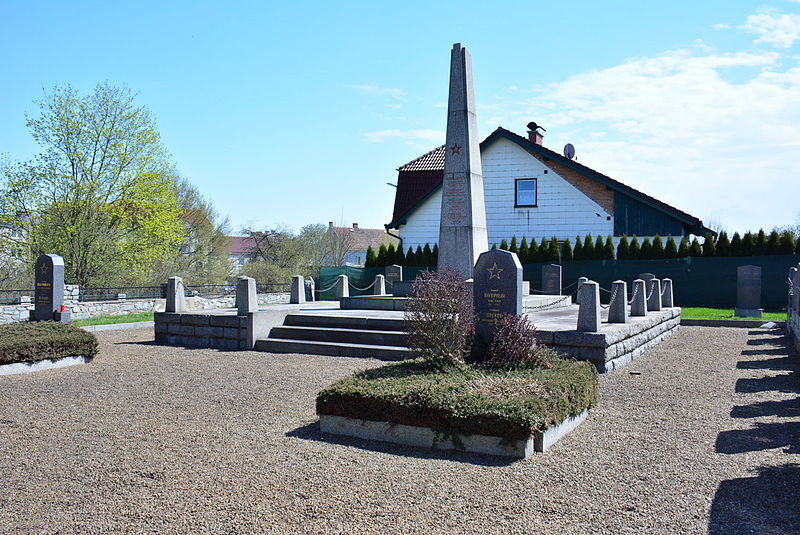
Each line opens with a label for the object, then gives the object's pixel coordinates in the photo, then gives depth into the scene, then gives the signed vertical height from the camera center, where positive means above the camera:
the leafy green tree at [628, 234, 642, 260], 23.48 +0.95
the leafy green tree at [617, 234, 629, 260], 23.70 +1.03
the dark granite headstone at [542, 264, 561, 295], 21.11 -0.07
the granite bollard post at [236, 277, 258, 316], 13.46 -0.44
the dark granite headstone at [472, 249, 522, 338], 8.45 -0.17
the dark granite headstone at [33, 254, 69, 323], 14.69 -0.29
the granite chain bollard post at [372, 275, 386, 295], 18.91 -0.28
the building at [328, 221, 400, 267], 58.94 +3.82
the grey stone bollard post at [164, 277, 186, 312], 14.89 -0.45
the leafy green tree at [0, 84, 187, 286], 24.97 +2.86
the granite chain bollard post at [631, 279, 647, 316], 13.67 -0.52
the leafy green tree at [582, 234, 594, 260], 24.19 +1.05
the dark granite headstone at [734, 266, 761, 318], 19.30 -0.49
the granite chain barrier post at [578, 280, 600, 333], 10.23 -0.54
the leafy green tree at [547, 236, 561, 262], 24.27 +0.95
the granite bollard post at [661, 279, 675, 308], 17.23 -0.53
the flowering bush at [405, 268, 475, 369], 7.79 -0.56
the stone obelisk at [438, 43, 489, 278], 14.14 +2.10
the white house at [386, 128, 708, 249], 24.94 +2.93
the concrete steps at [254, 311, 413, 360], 11.98 -1.22
